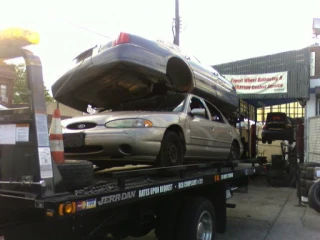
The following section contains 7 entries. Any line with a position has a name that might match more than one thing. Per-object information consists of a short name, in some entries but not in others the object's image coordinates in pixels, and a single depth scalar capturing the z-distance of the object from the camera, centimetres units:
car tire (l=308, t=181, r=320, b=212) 779
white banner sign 1430
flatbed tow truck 279
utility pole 1861
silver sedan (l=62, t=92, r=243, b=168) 456
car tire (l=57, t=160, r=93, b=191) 300
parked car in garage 1490
